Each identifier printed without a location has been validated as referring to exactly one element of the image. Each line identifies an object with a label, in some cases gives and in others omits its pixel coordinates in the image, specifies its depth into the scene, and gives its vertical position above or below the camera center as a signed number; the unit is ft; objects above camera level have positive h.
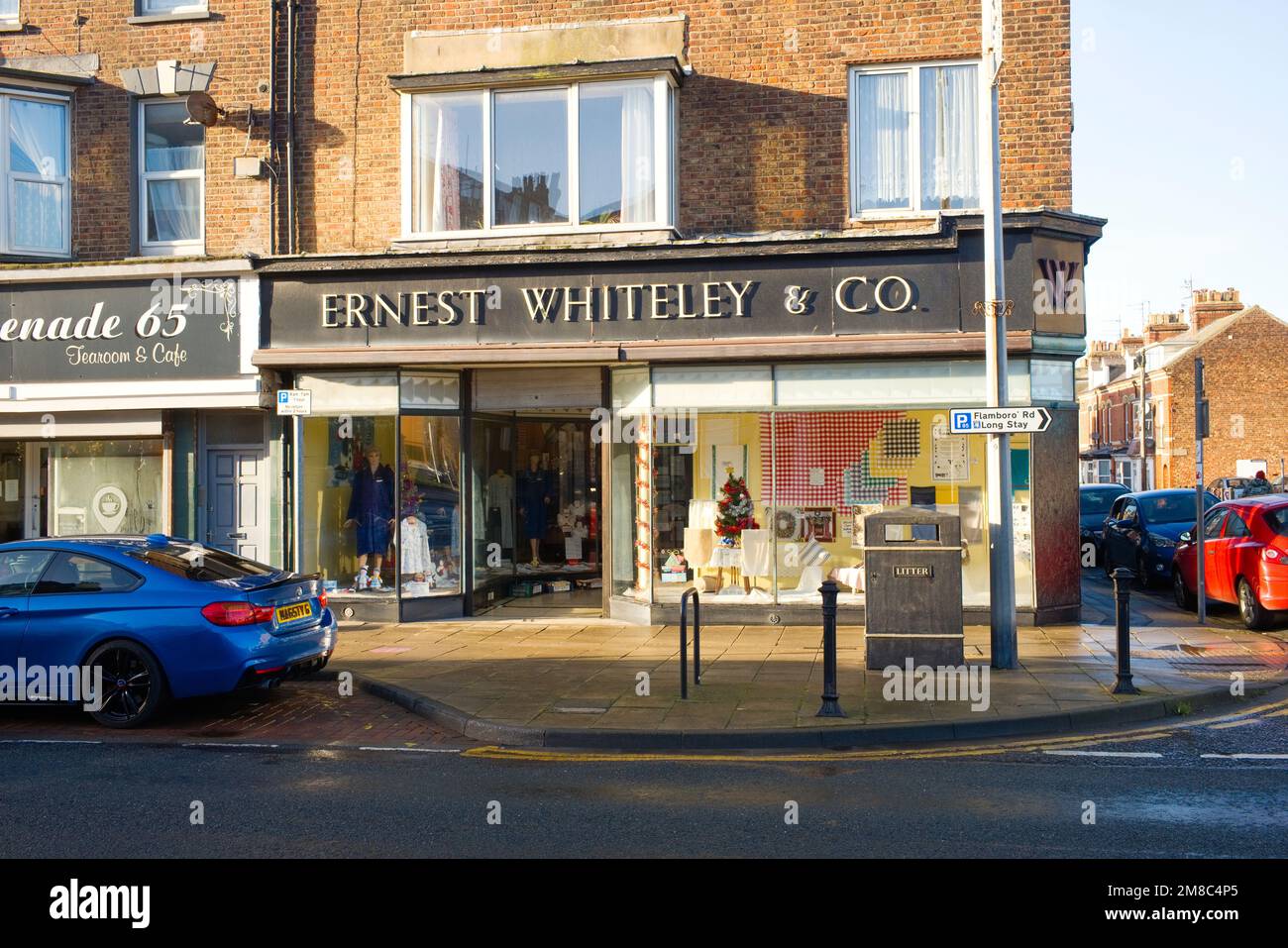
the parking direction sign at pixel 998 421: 34.88 +2.07
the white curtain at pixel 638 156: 48.98 +13.97
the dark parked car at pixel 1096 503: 83.51 -0.97
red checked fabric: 48.88 +1.58
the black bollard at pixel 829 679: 30.40 -4.76
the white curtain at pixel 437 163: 51.06 +14.21
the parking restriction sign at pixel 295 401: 49.90 +3.98
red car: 45.44 -2.73
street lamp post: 36.50 +1.42
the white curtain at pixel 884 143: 48.73 +14.30
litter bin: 34.86 -2.83
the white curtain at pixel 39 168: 53.93 +14.98
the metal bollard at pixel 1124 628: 32.83 -3.82
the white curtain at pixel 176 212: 53.83 +12.89
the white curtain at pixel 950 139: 48.34 +14.34
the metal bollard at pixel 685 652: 32.55 -4.45
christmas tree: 49.90 -0.84
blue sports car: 30.78 -3.37
